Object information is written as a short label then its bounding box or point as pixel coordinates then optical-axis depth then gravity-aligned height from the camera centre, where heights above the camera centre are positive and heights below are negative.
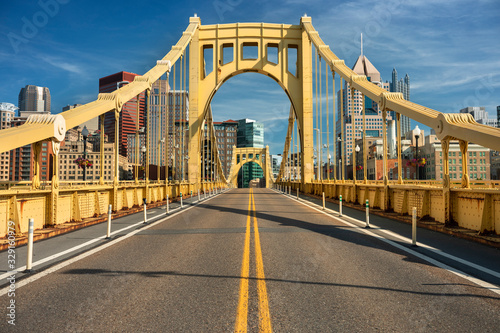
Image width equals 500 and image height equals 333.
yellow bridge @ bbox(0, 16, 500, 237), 9.67 +1.47
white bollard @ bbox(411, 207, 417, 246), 8.59 -1.42
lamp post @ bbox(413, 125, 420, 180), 29.09 +3.42
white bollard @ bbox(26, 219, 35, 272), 6.38 -1.20
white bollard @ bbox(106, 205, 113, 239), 9.94 -1.53
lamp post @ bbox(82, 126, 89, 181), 25.41 +3.06
